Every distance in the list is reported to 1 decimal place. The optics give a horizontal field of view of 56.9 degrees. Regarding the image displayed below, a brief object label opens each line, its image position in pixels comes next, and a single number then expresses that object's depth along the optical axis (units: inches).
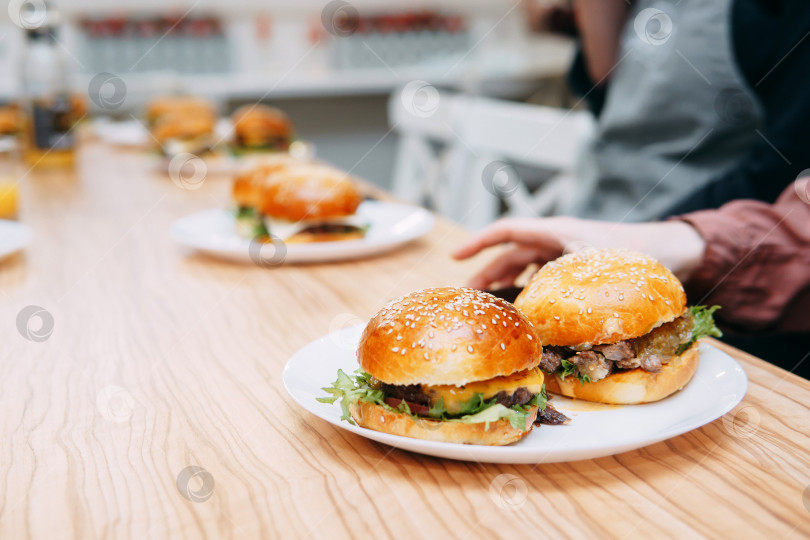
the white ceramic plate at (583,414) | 28.9
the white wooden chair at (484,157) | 94.3
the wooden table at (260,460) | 26.5
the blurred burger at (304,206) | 64.5
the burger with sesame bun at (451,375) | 29.9
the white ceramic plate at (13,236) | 60.3
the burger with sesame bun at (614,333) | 35.4
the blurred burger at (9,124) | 125.6
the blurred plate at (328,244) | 61.9
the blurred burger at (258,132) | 109.4
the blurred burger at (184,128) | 110.2
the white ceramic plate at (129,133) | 129.4
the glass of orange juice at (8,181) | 70.1
